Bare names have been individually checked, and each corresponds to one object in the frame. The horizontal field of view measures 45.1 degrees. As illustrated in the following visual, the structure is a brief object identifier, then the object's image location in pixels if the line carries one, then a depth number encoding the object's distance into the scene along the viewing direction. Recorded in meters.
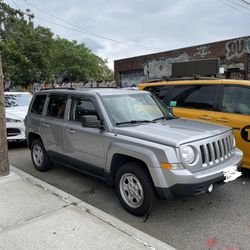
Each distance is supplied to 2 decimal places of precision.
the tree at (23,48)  13.24
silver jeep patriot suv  3.67
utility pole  5.37
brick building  15.11
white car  8.51
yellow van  5.38
